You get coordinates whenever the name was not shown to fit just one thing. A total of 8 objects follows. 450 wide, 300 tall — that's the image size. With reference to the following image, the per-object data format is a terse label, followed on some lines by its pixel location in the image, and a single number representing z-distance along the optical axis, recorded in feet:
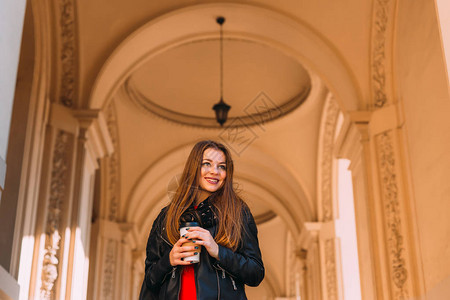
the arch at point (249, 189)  45.93
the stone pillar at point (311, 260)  43.34
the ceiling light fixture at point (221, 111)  34.04
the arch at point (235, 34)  28.63
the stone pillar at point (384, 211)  24.08
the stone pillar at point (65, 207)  24.35
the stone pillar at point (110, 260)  39.06
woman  8.18
